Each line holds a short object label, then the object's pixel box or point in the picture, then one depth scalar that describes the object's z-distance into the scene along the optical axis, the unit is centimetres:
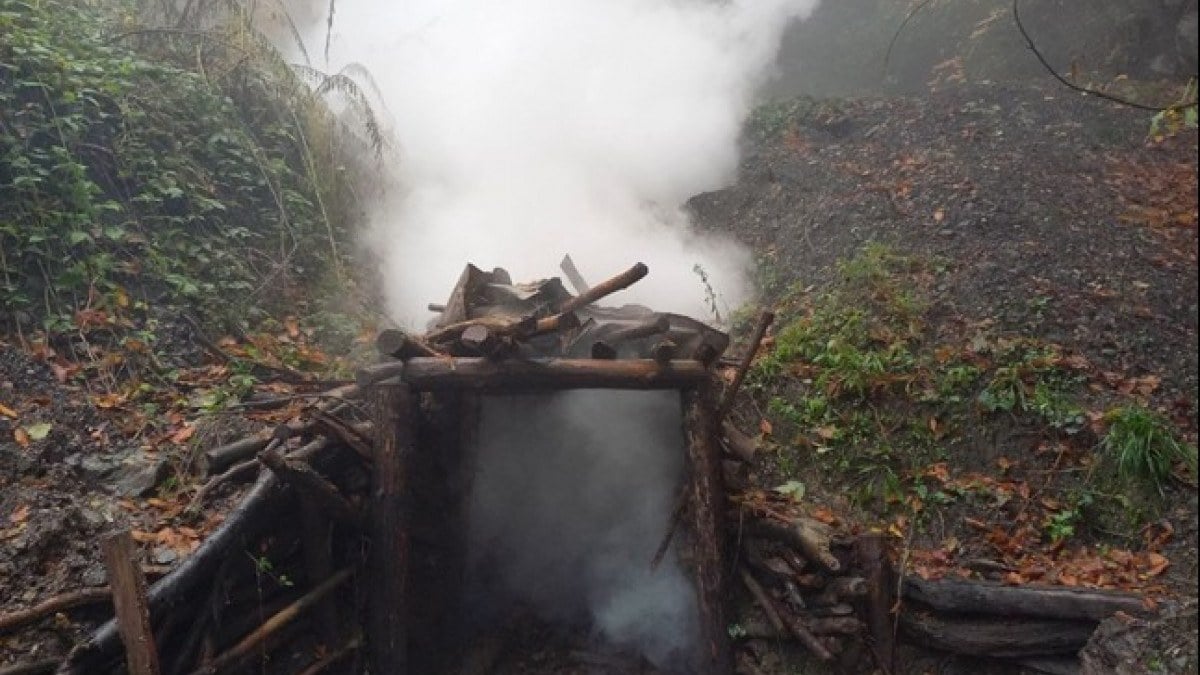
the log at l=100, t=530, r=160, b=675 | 405
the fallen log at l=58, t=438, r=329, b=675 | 404
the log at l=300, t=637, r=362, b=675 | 492
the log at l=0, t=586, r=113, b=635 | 400
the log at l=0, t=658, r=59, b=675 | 385
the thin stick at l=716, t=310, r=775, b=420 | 552
